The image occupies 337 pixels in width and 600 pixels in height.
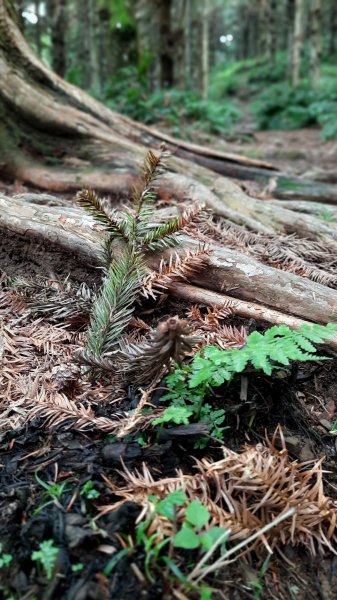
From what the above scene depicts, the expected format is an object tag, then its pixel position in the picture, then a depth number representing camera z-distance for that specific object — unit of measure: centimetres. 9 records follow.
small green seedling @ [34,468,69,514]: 31
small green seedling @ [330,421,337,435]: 41
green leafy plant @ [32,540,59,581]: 27
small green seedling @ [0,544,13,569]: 28
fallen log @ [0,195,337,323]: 48
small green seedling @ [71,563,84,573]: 28
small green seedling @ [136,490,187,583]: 28
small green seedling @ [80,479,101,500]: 31
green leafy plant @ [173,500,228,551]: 27
